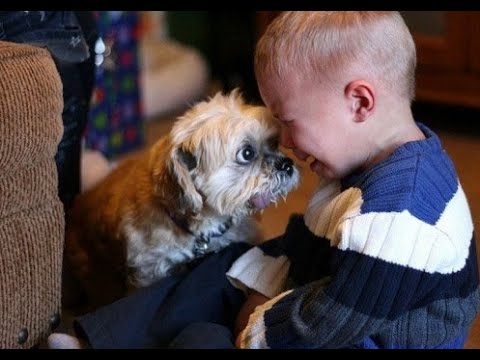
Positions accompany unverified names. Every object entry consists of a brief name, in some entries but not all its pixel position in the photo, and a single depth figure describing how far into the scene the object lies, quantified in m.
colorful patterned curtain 2.64
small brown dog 1.50
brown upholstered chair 1.22
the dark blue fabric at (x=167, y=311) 1.37
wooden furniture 2.56
